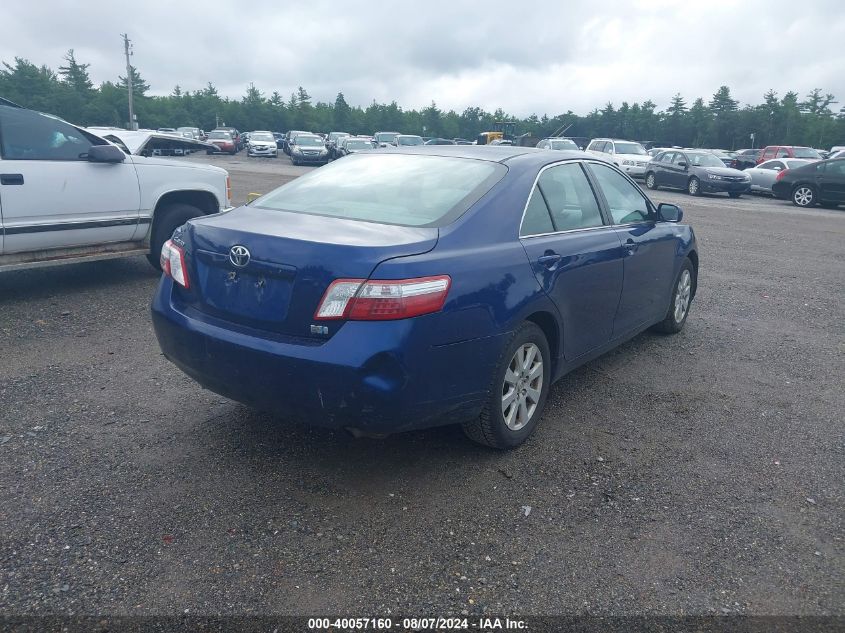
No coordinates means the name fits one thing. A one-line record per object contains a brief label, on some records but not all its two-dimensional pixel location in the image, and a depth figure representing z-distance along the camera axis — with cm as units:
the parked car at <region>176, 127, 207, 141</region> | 4827
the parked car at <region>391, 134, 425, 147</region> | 3304
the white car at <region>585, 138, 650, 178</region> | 2677
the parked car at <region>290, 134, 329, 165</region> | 3575
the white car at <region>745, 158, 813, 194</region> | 2422
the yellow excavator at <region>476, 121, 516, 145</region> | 5272
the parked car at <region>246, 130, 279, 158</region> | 4175
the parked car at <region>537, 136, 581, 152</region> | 2780
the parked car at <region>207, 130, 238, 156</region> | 4432
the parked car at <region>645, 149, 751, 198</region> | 2255
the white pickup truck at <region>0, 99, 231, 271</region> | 624
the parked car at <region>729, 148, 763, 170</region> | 3188
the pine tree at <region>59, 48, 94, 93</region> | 8006
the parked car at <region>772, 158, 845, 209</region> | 1998
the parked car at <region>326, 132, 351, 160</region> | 3762
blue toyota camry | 311
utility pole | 6731
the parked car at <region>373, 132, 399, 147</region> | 3634
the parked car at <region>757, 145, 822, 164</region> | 2958
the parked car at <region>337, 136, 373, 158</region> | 3522
